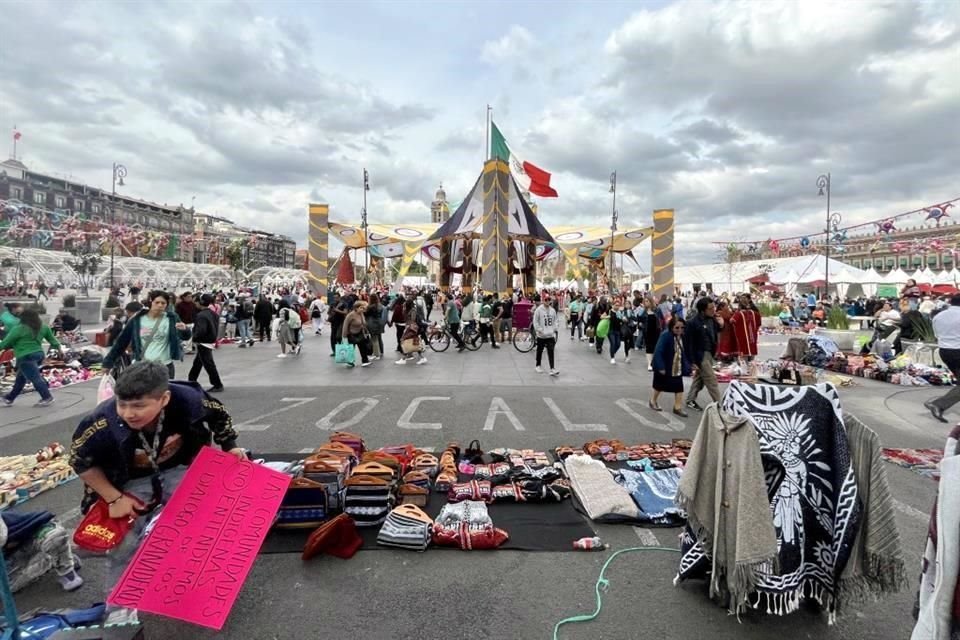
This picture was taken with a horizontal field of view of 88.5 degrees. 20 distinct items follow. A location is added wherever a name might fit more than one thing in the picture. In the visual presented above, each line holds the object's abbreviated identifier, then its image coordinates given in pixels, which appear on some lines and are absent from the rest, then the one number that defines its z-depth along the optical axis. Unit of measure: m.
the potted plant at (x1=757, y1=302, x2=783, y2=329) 23.15
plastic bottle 3.62
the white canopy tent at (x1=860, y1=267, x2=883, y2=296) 29.93
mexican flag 24.16
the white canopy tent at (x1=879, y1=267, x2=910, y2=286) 30.36
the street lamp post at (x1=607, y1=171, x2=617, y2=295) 28.31
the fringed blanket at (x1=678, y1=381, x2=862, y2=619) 2.72
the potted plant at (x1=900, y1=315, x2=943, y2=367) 11.27
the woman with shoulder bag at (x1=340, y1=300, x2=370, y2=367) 11.71
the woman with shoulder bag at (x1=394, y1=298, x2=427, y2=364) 12.55
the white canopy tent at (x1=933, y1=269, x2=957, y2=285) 31.15
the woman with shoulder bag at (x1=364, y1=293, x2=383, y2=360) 12.52
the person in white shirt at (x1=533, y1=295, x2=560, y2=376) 10.45
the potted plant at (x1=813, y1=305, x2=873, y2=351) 14.01
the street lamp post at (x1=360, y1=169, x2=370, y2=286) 32.90
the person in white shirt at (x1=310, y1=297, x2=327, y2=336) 20.14
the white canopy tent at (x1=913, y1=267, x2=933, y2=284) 32.22
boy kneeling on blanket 2.45
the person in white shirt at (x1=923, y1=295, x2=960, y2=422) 7.26
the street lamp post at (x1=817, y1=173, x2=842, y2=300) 24.46
